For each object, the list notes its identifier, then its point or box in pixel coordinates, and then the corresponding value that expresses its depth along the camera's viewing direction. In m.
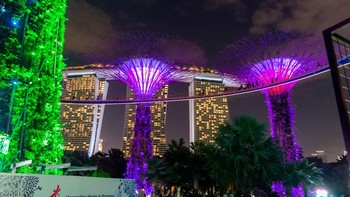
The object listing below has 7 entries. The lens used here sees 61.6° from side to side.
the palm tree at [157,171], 31.45
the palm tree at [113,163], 52.47
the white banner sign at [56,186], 5.39
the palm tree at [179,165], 31.08
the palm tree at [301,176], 26.29
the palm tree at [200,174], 30.50
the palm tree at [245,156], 19.81
